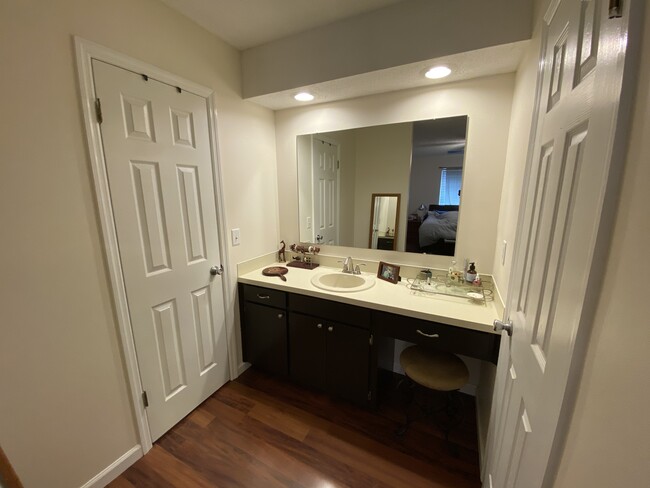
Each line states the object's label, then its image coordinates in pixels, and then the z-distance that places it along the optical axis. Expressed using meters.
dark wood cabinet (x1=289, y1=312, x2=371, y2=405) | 1.73
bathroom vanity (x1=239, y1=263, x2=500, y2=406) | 1.43
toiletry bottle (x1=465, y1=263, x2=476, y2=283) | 1.72
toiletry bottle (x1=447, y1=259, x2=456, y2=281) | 1.79
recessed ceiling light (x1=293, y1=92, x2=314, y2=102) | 1.92
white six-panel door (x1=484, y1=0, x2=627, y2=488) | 0.52
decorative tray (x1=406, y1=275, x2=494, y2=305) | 1.62
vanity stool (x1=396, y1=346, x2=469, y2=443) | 1.48
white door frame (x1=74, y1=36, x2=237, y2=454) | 1.19
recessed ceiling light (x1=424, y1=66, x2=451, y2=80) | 1.52
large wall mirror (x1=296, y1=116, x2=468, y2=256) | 1.83
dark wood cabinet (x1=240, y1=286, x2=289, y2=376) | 1.98
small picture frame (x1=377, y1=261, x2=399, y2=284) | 1.94
